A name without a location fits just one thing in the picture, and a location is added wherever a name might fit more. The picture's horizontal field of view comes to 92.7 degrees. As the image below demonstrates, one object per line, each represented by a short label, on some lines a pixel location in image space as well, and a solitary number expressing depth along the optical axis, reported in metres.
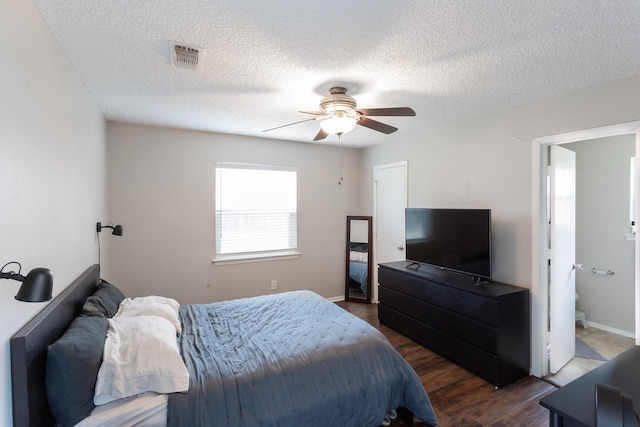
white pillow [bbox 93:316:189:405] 1.53
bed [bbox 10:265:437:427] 1.34
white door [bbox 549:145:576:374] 2.73
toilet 3.85
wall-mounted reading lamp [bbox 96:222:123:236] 2.85
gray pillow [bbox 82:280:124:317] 1.92
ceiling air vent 1.85
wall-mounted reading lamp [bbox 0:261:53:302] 0.80
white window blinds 4.09
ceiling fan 2.23
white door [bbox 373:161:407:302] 4.28
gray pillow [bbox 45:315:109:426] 1.37
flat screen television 2.88
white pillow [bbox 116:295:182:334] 2.21
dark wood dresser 2.59
